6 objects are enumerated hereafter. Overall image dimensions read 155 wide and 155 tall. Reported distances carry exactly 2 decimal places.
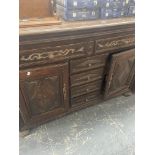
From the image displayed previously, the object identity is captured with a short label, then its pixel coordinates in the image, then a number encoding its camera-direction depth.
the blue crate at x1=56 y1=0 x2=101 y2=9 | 1.35
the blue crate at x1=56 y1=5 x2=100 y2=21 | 1.37
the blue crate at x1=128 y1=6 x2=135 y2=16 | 1.62
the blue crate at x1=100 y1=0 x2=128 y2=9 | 1.47
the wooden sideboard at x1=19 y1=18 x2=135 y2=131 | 1.24
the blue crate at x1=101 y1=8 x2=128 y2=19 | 1.50
